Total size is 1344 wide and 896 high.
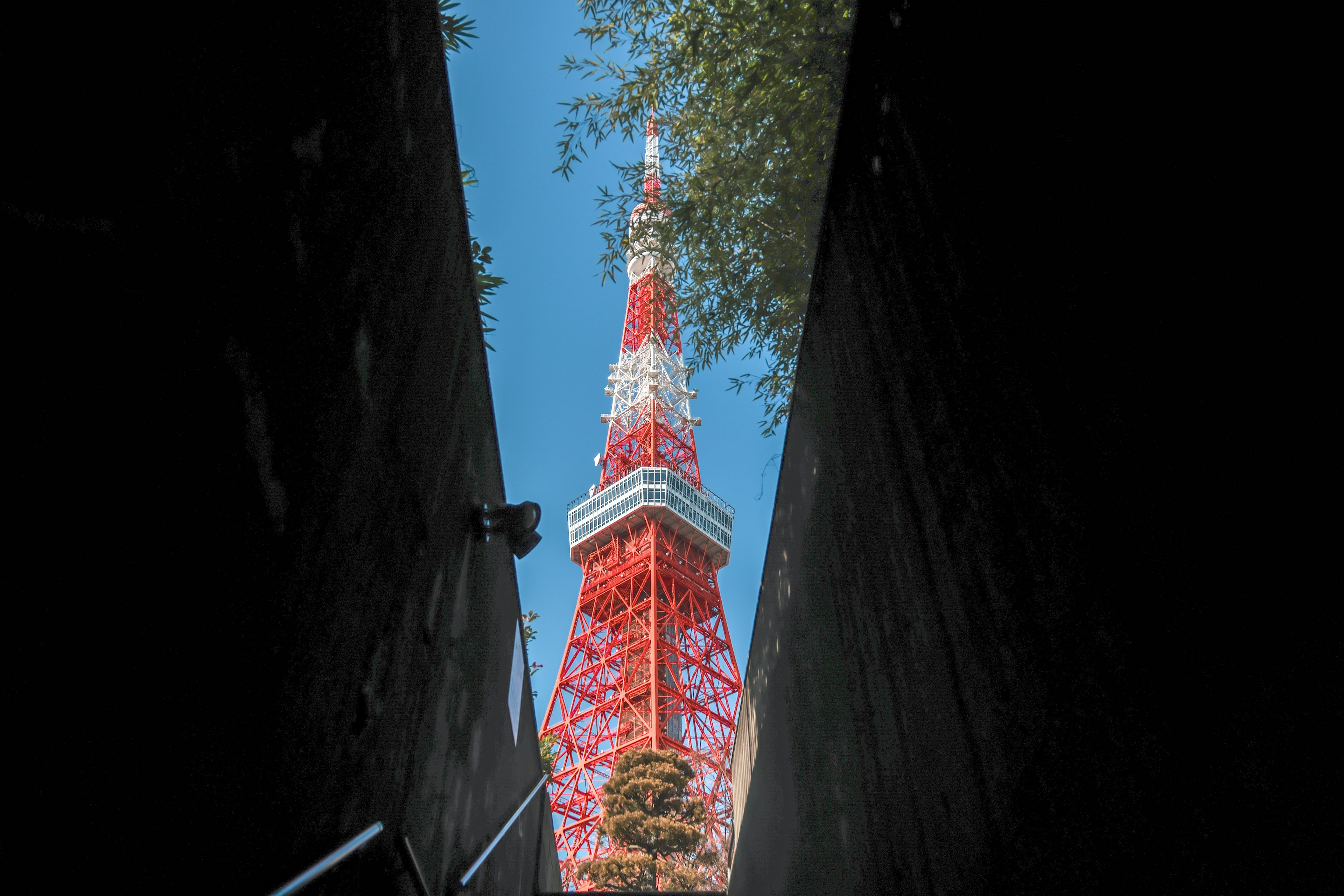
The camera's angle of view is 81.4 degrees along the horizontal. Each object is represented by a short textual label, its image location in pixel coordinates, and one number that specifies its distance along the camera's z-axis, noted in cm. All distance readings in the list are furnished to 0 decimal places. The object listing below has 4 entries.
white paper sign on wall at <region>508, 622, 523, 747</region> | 376
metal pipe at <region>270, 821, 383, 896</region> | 121
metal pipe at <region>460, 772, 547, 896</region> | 261
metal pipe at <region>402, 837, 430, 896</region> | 199
